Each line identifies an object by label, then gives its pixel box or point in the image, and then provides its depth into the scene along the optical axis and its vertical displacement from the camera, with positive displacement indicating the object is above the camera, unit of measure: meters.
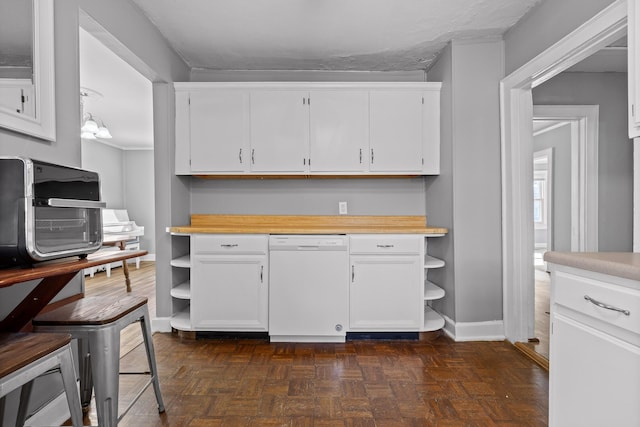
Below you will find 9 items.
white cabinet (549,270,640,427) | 0.99 -0.46
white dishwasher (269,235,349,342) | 2.62 -0.57
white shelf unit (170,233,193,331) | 2.70 -0.62
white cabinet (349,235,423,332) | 2.62 -0.51
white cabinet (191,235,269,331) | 2.62 -0.50
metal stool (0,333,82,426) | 0.88 -0.41
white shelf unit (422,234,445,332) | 2.67 -0.69
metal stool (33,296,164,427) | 1.32 -0.47
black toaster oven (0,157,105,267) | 1.10 +0.00
